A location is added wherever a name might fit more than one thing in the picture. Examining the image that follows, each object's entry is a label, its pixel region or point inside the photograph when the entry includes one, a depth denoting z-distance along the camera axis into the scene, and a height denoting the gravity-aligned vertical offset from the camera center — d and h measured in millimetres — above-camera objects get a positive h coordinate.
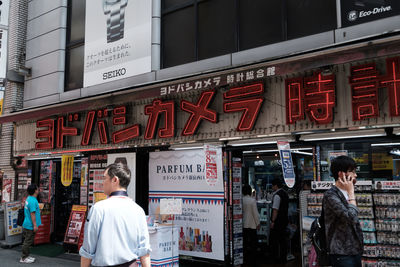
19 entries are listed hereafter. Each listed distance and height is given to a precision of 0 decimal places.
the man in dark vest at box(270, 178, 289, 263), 9820 -1225
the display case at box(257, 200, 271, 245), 11209 -1324
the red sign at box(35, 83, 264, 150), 8664 +1543
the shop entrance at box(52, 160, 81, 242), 13280 -811
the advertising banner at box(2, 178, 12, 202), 14945 -544
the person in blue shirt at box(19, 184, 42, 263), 10140 -1171
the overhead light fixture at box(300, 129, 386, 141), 7353 +802
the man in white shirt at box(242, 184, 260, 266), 9562 -1118
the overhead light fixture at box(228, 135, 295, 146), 8414 +781
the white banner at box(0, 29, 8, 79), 13852 +4631
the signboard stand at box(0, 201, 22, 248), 12359 -1628
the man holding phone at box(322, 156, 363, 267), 3744 -426
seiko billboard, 11188 +4151
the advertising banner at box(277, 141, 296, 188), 7341 +261
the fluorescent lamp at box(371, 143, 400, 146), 7505 +612
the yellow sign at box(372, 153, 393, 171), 7527 +263
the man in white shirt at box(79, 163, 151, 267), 3559 -515
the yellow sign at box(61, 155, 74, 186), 12211 +214
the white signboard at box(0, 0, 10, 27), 13880 +5896
